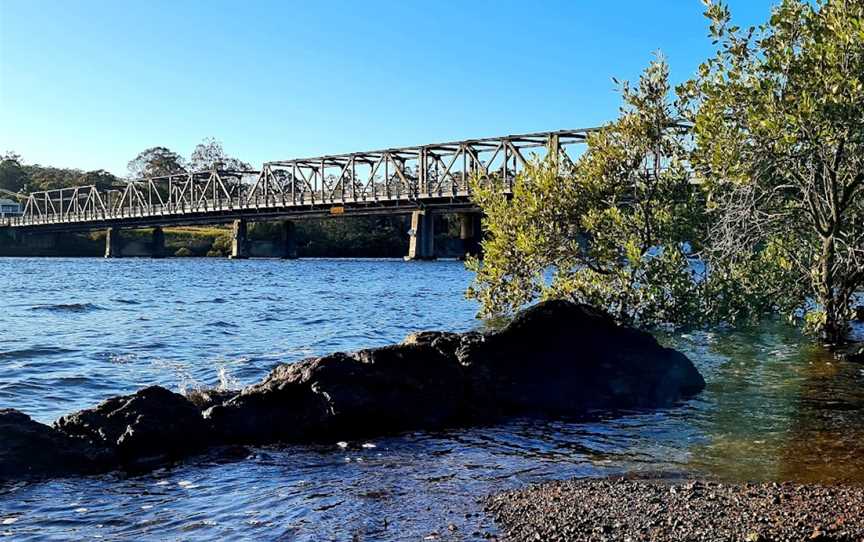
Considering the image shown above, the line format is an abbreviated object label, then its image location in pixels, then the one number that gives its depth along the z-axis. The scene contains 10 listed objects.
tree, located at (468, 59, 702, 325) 20.45
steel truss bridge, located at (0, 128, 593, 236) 101.31
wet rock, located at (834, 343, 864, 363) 17.89
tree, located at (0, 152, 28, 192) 187.25
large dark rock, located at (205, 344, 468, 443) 11.32
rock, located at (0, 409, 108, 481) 9.31
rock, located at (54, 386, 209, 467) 10.13
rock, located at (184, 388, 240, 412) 12.03
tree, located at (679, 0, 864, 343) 14.93
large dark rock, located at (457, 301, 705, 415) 13.52
